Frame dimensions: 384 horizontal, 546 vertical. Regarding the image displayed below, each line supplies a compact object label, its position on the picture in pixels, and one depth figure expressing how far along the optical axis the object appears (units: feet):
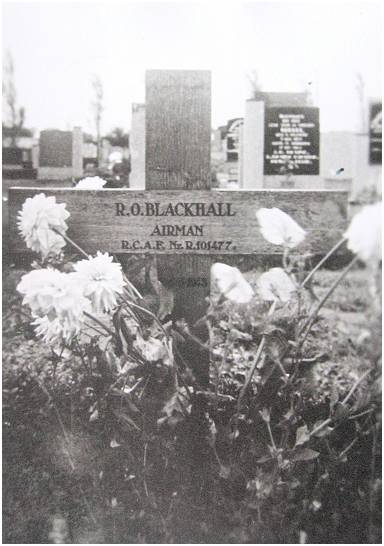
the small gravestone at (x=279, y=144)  18.67
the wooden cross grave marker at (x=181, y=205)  4.76
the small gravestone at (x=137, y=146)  14.38
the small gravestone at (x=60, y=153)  21.18
